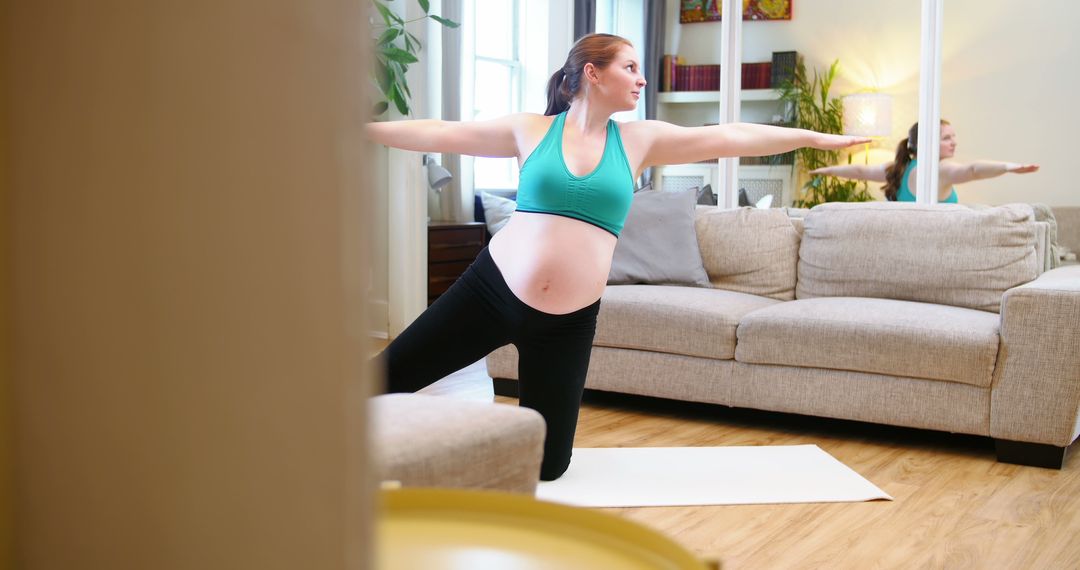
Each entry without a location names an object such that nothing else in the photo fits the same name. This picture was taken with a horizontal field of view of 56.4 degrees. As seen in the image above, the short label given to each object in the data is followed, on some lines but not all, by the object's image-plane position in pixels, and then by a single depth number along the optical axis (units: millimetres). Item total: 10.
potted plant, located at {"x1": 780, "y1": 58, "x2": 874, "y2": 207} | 5477
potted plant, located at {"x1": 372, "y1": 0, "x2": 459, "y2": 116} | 4785
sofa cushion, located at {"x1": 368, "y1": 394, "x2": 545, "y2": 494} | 1000
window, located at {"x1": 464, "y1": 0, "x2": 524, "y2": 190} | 6707
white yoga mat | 2617
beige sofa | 2990
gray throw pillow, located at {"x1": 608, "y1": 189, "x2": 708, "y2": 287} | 4094
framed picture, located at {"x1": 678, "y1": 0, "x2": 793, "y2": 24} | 5777
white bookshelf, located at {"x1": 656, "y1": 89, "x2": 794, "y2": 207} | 5770
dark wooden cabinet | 5734
